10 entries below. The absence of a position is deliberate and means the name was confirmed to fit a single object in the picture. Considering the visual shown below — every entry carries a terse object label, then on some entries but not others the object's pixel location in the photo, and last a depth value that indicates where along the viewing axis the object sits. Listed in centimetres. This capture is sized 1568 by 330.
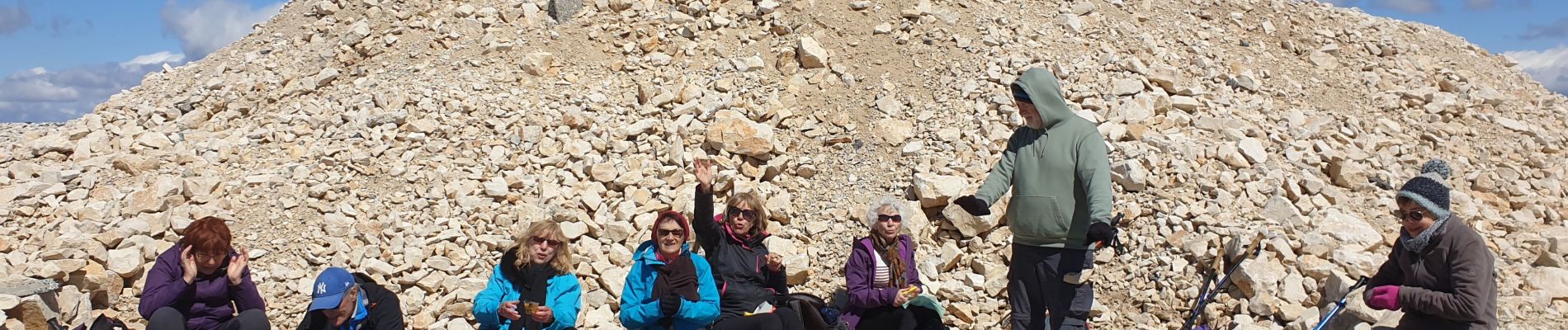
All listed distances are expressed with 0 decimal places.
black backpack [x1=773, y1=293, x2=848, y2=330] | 572
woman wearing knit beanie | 413
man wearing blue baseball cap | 495
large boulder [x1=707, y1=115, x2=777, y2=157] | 805
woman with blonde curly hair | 517
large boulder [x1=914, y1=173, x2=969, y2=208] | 729
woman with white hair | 564
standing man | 485
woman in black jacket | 558
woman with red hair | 520
